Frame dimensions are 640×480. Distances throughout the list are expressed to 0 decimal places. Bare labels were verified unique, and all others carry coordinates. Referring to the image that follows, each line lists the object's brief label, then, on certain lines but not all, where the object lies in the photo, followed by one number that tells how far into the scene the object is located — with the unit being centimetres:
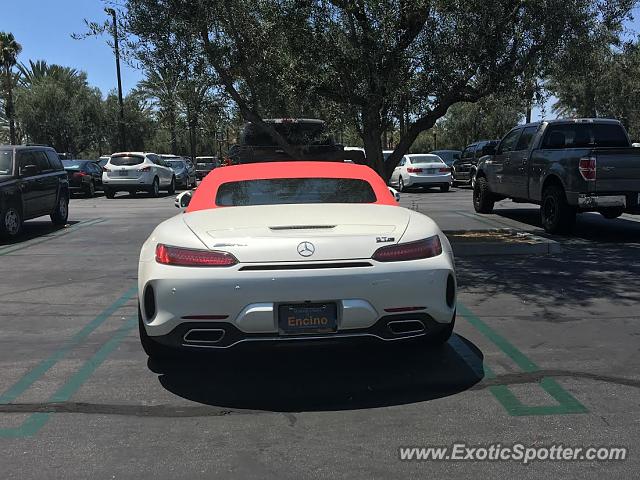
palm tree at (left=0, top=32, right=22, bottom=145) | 4147
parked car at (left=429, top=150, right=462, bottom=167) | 3096
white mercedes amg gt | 408
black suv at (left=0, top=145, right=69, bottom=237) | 1192
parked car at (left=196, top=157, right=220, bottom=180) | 3859
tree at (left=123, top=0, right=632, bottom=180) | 830
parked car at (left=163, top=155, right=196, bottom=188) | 2862
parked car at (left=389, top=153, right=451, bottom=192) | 2380
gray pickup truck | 1054
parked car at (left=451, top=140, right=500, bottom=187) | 2528
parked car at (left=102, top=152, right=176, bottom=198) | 2359
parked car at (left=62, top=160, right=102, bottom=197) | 2420
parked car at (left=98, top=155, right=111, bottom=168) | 2944
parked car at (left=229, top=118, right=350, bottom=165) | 1068
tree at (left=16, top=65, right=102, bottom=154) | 4478
